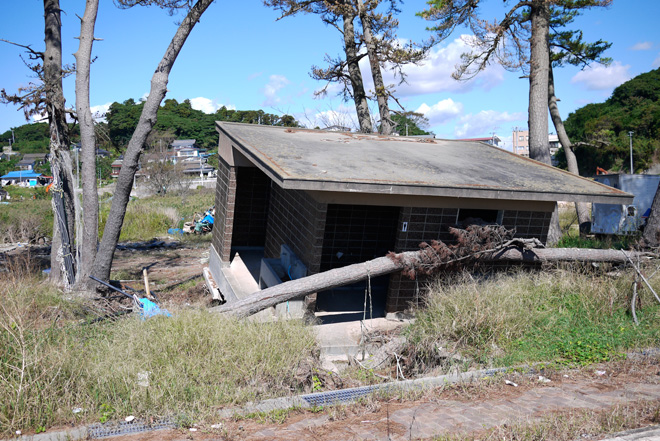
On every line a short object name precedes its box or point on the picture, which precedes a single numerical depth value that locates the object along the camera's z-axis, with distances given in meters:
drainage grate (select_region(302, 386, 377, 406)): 5.02
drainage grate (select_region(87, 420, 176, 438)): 4.20
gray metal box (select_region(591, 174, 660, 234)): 16.02
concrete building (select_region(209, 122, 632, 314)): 7.54
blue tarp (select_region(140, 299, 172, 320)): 6.77
